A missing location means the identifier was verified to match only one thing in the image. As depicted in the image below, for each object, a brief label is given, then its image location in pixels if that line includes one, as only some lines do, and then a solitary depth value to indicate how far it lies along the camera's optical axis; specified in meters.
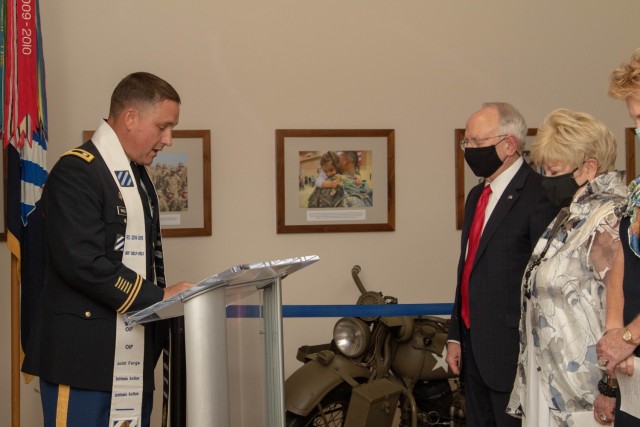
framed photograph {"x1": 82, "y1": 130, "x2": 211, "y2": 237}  5.13
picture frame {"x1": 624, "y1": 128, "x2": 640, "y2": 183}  5.65
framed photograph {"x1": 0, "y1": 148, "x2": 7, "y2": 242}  4.93
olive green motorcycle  4.34
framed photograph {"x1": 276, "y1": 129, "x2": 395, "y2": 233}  5.27
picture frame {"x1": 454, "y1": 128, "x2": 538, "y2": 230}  5.48
